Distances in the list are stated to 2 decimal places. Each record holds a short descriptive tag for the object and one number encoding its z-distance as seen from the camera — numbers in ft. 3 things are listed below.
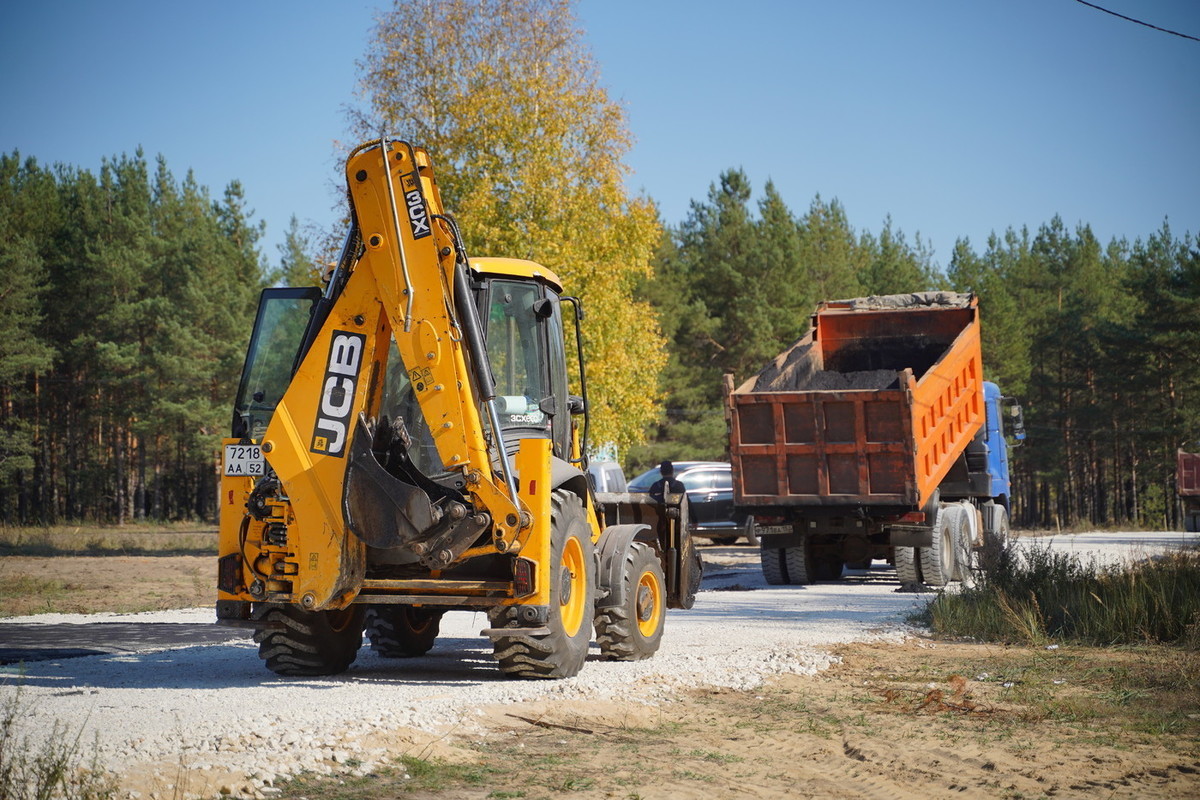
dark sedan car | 91.15
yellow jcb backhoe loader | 27.09
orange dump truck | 54.19
